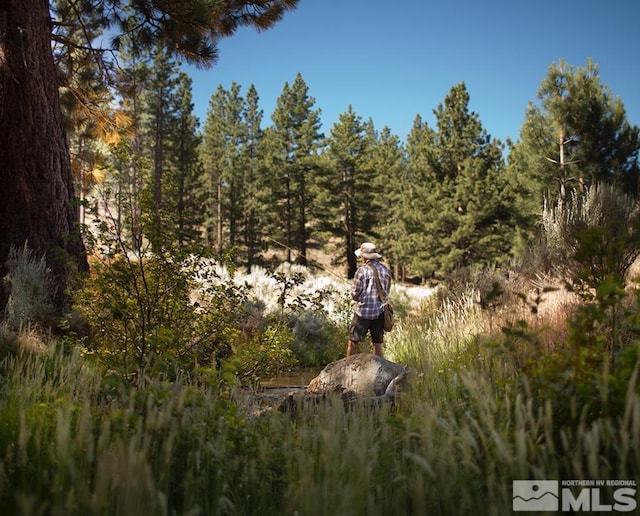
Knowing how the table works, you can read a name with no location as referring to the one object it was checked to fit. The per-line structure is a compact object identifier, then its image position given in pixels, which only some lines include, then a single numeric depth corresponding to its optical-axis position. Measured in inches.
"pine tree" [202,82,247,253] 1535.4
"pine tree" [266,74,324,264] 1435.8
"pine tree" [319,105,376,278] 1374.3
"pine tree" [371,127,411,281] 1268.5
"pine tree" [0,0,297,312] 289.1
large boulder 224.8
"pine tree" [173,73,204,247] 1418.6
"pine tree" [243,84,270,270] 1469.0
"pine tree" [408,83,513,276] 1008.9
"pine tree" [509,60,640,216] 893.2
